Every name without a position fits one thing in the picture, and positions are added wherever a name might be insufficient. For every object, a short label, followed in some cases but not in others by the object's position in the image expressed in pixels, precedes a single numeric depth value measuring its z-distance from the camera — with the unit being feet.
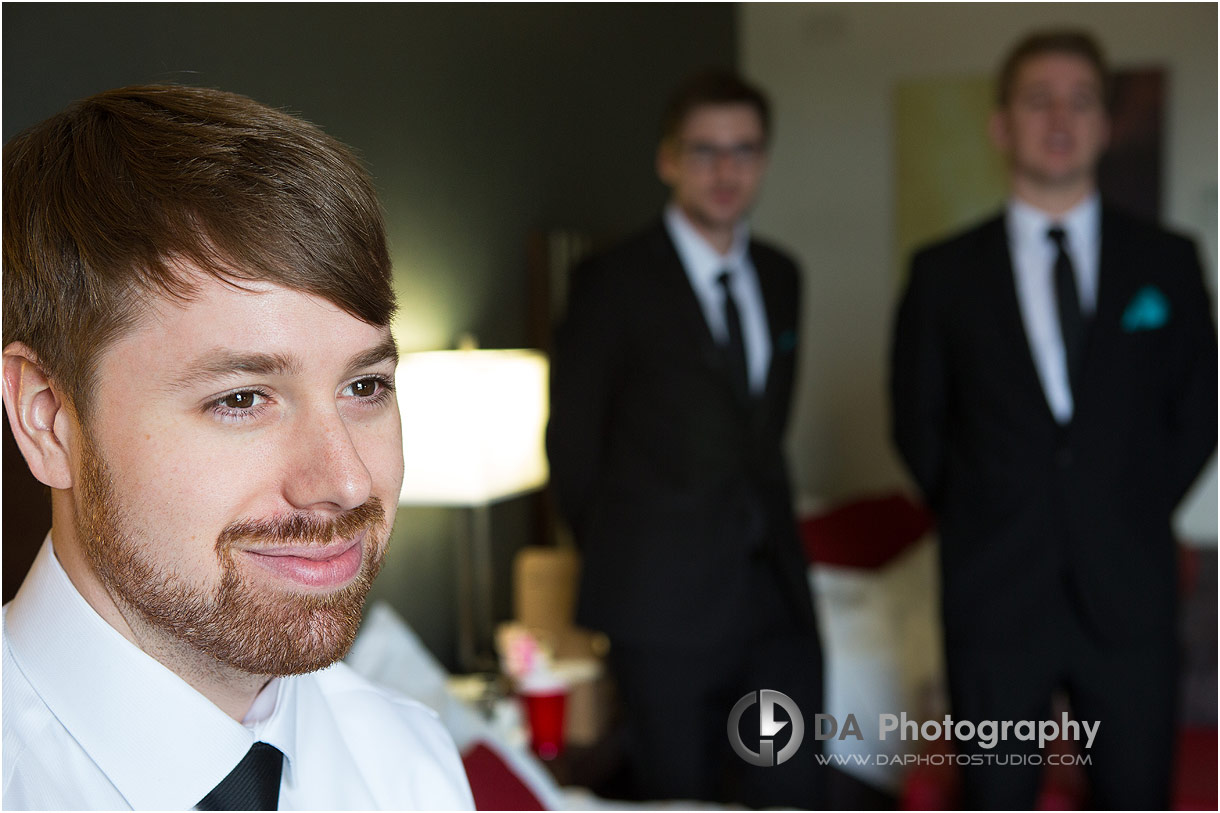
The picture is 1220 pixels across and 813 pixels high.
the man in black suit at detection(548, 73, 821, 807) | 7.80
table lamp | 7.82
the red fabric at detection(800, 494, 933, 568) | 12.71
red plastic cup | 8.17
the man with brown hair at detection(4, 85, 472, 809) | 2.18
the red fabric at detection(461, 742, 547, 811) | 5.17
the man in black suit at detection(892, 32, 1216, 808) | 6.95
